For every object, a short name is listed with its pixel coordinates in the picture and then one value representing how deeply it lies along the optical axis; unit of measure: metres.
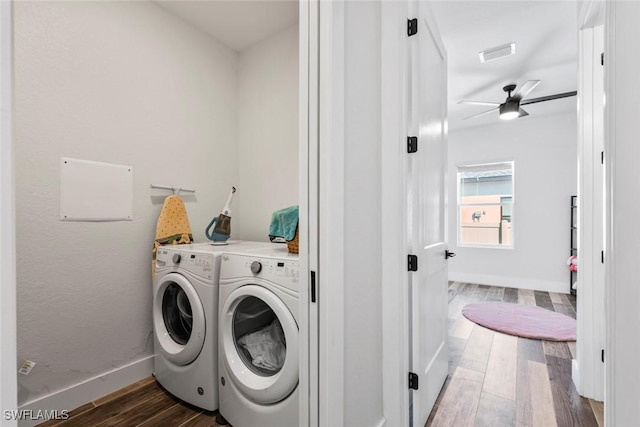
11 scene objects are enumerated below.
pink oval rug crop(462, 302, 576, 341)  2.70
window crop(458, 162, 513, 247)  4.71
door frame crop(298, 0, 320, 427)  0.99
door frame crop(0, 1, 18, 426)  0.36
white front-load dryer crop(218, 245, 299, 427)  1.30
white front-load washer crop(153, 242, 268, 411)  1.61
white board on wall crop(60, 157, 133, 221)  1.71
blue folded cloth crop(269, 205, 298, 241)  1.55
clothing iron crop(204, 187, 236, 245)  2.11
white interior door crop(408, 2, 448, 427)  1.41
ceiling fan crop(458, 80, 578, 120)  2.98
